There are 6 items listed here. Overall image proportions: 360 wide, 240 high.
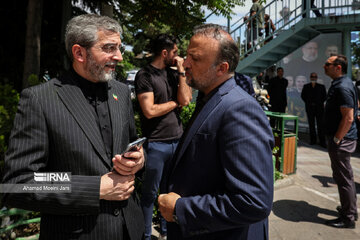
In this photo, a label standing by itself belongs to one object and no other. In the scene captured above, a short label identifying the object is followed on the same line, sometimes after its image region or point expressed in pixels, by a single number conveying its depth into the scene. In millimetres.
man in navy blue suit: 1346
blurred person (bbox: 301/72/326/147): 9656
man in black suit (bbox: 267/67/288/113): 10000
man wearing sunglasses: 3797
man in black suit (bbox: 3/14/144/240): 1496
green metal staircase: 9656
